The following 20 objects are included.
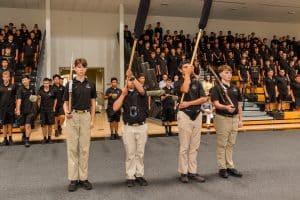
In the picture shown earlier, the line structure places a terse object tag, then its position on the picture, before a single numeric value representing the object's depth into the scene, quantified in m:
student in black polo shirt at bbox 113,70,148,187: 4.24
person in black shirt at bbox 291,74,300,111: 11.62
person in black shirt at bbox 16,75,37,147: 7.12
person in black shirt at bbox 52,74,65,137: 7.84
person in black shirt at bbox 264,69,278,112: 11.02
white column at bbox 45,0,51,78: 11.29
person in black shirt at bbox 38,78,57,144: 7.40
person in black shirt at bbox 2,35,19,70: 10.49
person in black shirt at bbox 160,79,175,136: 8.52
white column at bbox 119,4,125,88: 12.15
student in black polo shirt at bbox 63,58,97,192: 4.04
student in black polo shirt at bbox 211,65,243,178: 4.54
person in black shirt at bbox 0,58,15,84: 8.60
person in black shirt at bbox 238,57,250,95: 11.93
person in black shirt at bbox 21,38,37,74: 11.33
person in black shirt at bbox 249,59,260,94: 12.27
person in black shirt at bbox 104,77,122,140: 7.92
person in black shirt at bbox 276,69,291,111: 11.23
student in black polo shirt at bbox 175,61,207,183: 4.33
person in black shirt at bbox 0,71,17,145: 7.06
